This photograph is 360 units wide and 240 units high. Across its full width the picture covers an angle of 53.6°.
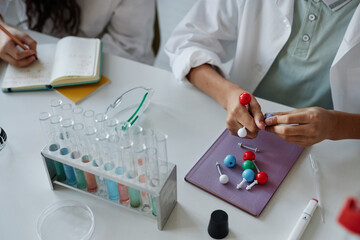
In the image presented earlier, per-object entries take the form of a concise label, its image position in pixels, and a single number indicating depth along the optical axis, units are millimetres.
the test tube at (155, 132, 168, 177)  661
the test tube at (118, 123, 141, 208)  656
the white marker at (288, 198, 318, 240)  666
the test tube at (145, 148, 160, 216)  649
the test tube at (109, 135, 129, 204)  668
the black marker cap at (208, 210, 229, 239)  648
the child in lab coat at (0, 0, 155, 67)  1363
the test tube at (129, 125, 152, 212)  651
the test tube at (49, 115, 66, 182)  724
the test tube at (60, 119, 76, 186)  708
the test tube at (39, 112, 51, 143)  739
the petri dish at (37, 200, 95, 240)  692
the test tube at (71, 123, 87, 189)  701
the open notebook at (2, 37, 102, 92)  1021
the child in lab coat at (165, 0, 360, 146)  842
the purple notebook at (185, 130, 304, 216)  733
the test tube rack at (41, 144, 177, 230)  647
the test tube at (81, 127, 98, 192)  688
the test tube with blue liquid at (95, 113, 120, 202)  673
